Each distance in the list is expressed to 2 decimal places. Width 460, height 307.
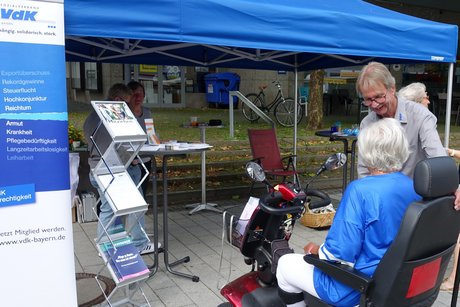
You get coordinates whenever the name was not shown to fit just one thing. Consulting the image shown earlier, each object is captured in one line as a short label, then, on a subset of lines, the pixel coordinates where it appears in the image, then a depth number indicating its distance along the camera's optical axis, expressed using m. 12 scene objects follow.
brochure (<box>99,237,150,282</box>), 2.66
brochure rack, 2.62
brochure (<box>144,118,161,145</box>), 4.07
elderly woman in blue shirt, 1.84
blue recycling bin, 11.87
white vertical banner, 2.26
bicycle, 11.05
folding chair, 5.75
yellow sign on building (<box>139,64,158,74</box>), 12.95
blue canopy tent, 2.62
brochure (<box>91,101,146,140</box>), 2.62
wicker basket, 4.85
